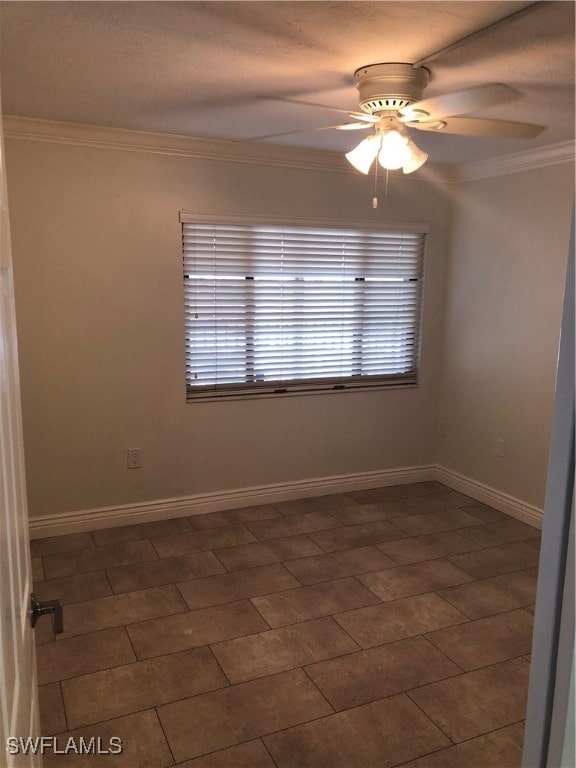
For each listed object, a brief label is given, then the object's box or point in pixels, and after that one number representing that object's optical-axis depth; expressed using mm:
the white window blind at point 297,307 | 3967
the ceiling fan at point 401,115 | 2264
